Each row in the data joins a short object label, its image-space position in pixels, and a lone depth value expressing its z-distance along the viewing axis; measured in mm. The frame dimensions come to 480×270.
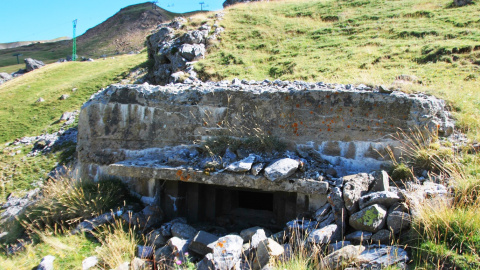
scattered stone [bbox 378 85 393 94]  4789
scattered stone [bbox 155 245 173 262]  4162
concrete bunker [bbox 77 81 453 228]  4723
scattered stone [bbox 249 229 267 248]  3956
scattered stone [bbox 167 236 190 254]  4128
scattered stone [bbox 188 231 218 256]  4062
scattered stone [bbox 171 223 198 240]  4492
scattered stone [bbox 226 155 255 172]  4695
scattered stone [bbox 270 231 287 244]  4074
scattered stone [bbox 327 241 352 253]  3523
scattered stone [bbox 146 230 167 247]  4523
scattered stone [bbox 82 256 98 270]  4160
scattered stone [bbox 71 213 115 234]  4859
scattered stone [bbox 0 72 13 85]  25778
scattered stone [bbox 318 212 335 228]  4061
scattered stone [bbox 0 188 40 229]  8119
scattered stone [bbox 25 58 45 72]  27562
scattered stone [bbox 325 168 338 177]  4660
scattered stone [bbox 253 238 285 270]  3604
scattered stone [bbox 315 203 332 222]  4239
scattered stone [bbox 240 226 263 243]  4297
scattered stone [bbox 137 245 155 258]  4289
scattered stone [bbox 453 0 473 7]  15641
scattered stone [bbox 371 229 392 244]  3500
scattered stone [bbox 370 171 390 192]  4074
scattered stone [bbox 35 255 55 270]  4203
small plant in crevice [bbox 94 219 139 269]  4168
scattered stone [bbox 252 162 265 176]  4617
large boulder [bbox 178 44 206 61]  14547
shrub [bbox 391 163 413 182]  4366
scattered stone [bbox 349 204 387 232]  3600
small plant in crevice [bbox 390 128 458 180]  4266
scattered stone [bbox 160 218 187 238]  4652
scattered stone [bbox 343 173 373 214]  3959
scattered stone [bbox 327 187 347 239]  3890
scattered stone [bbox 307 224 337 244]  3689
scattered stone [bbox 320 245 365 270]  3230
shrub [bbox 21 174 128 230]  5160
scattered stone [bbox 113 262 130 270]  4001
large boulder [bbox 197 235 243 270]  3718
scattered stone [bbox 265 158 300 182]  4508
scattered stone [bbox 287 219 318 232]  4145
